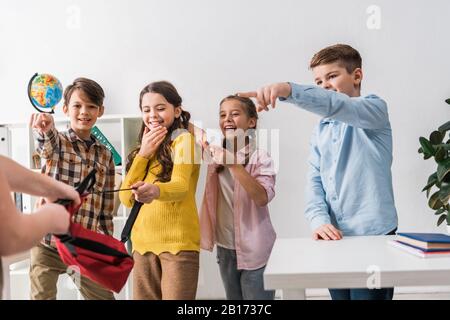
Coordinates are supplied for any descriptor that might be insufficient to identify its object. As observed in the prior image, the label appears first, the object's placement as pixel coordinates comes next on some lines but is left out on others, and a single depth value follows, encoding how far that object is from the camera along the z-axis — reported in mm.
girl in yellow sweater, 1522
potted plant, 2281
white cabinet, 2514
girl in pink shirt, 1746
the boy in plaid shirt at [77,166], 1751
